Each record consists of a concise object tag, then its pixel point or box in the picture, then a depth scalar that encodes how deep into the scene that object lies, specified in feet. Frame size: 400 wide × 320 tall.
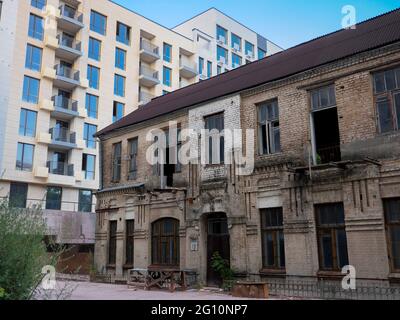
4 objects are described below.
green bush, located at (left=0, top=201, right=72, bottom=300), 26.61
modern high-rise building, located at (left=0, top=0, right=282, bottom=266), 107.65
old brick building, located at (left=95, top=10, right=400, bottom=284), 41.34
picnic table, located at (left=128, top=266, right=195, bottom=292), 53.21
